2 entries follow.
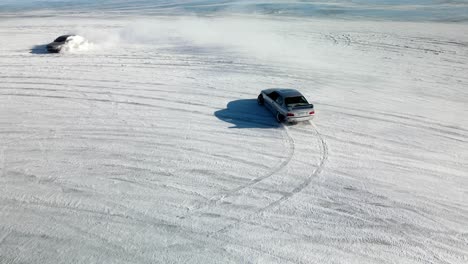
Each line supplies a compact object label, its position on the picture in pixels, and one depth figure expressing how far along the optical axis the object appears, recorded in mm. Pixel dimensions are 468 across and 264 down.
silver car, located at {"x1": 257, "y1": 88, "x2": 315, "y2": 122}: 14469
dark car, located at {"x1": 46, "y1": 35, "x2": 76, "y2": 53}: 25984
